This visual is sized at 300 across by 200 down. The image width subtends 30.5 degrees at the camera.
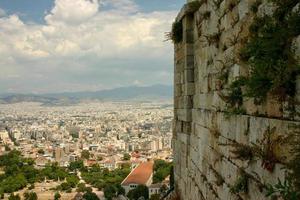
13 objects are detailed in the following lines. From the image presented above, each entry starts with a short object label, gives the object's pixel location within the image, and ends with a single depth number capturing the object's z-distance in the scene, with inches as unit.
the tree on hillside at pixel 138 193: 2428.6
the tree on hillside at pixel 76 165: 3491.6
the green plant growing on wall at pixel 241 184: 158.2
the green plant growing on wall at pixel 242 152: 153.9
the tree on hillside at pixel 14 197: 2469.7
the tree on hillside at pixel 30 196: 2547.2
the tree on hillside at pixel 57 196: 2608.8
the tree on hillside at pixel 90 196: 2352.9
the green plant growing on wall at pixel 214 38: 216.8
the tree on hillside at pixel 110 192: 2561.5
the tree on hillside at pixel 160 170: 2583.7
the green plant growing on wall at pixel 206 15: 240.1
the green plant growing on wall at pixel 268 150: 131.6
